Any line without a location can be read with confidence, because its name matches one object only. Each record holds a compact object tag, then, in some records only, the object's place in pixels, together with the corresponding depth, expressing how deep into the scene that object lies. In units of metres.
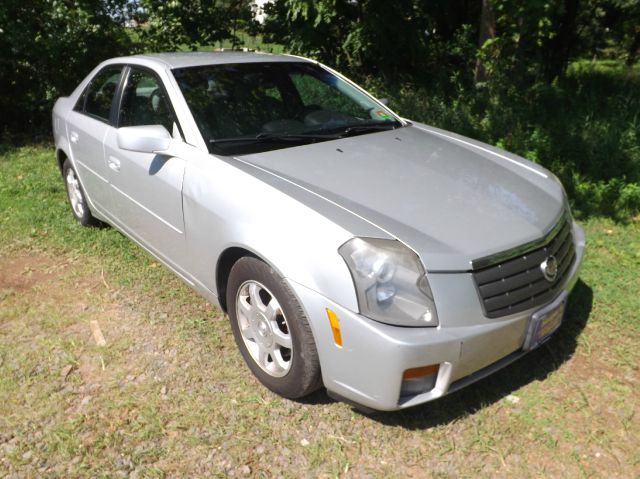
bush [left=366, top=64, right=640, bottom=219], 5.33
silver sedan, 2.32
